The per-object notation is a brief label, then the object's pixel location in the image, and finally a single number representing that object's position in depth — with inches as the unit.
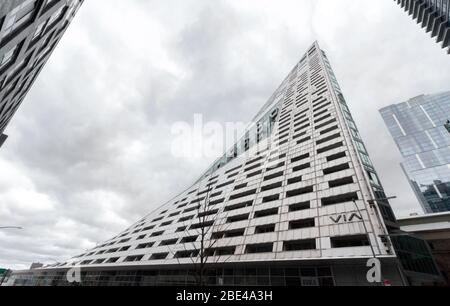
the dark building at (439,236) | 1216.8
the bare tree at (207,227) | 1076.5
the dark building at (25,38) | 508.2
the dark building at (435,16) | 1967.8
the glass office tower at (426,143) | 4628.4
